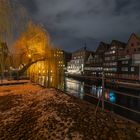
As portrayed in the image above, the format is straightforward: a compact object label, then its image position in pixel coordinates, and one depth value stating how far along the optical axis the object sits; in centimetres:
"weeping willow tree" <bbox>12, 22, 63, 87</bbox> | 1486
